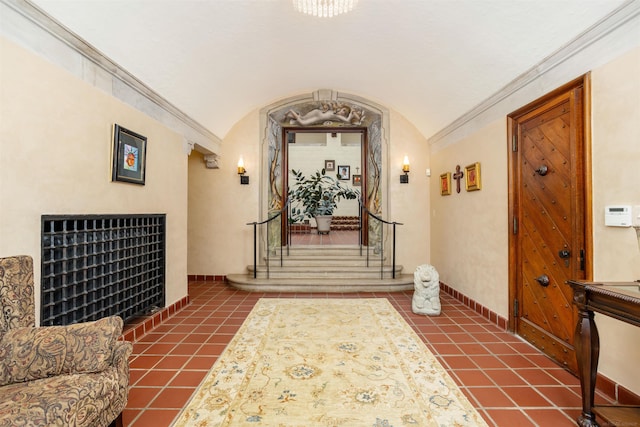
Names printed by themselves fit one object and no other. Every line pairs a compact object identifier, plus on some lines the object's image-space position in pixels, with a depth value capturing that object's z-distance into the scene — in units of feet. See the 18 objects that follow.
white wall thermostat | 5.90
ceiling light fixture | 6.77
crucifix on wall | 12.79
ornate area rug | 5.59
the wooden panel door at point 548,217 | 7.13
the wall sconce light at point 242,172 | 16.20
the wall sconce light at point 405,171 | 16.25
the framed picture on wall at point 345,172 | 35.32
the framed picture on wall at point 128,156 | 8.39
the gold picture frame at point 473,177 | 11.39
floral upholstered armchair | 3.84
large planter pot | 23.39
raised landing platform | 14.52
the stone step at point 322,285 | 14.47
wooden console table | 4.97
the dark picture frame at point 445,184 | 13.97
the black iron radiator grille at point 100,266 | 6.65
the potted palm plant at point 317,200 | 20.13
